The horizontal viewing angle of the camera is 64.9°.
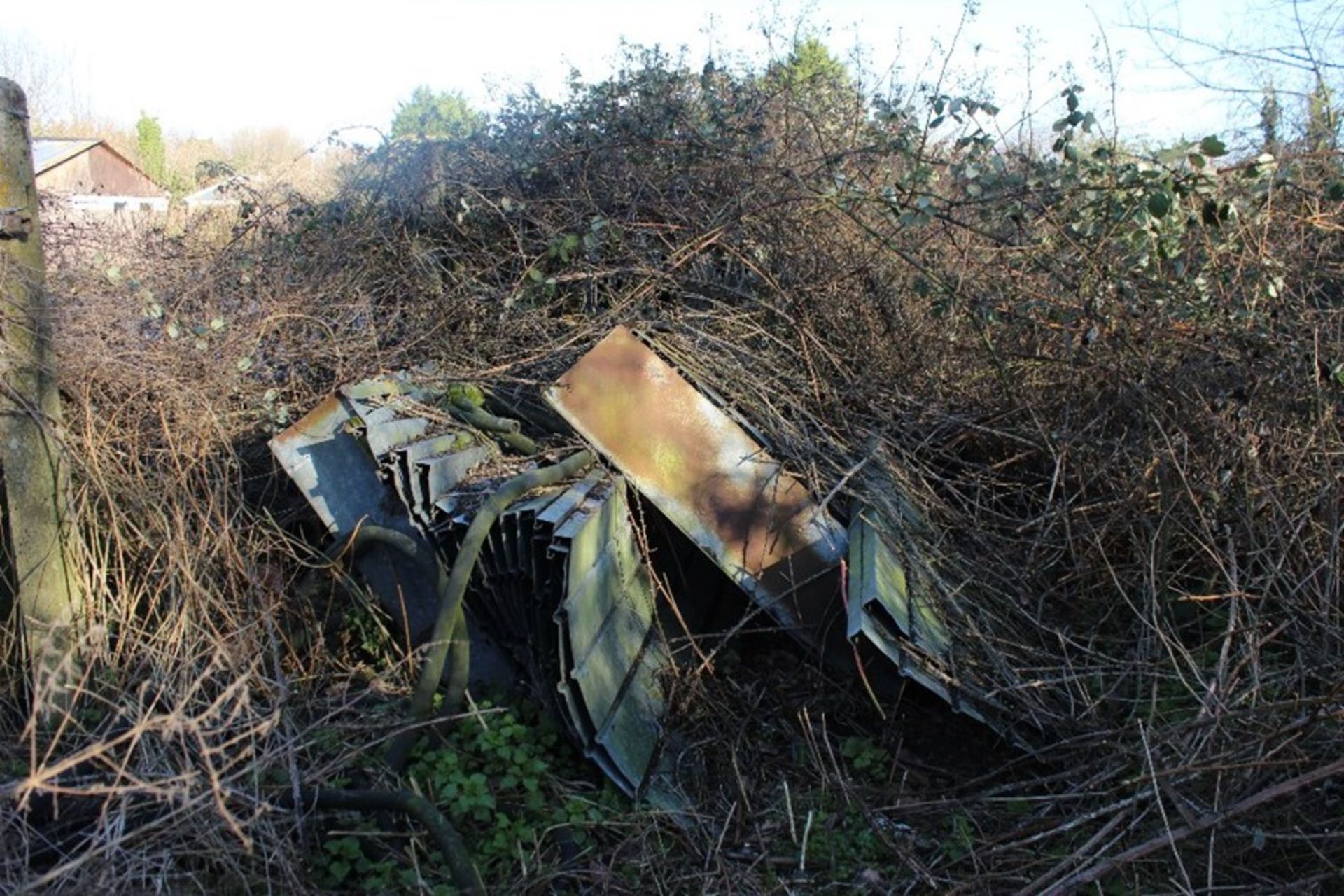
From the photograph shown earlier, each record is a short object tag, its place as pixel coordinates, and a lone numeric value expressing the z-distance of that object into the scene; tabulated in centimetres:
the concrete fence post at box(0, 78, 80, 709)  341
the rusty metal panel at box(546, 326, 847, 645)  424
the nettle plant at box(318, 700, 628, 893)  310
